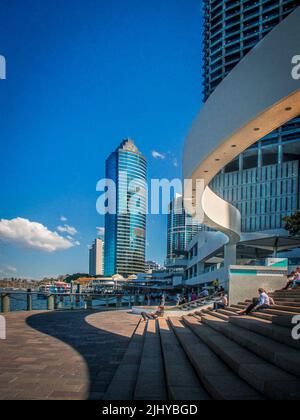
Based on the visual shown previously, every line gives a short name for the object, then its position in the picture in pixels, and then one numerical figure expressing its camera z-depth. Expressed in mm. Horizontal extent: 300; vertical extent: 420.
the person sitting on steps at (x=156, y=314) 14665
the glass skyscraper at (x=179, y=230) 166875
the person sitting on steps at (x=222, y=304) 14445
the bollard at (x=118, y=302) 26758
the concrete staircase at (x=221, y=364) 4090
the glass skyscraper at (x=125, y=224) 141038
